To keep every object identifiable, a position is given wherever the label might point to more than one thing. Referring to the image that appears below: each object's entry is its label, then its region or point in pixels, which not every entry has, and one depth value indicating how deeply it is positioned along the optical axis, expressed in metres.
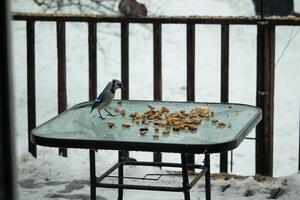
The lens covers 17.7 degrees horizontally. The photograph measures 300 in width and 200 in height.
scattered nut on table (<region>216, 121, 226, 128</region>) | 4.04
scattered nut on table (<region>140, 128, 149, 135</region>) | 3.80
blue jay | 4.38
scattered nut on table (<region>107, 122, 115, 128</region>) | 4.05
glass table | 3.50
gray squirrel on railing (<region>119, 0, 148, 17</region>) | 6.84
